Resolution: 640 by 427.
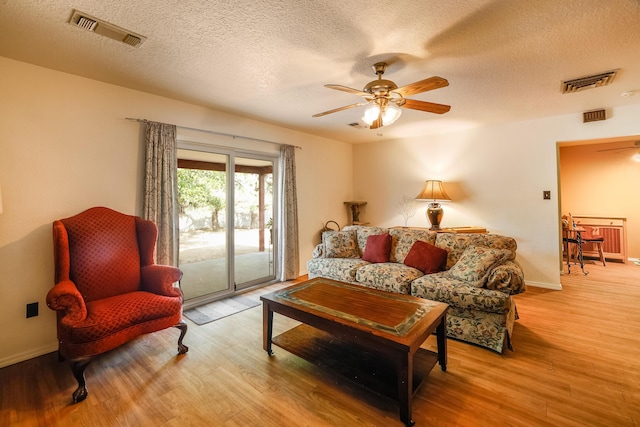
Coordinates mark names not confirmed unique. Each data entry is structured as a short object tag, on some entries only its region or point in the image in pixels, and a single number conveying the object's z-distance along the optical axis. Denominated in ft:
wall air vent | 11.87
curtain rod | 9.71
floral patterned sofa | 7.90
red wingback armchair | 6.18
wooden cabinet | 17.56
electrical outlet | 7.87
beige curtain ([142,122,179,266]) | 9.77
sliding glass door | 11.69
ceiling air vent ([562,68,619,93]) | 8.58
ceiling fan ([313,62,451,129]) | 7.28
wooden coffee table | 5.45
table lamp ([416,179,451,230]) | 15.01
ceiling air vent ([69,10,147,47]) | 5.90
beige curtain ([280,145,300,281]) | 14.46
